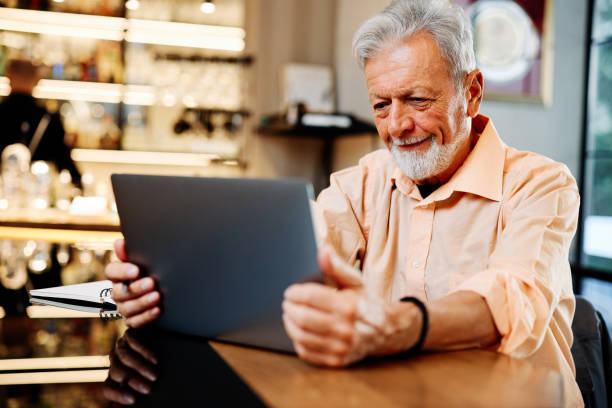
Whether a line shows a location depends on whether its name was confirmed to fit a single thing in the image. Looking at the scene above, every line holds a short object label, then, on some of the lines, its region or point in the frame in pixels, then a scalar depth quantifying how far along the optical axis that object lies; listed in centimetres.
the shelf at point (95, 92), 420
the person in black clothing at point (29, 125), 404
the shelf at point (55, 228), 305
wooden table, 64
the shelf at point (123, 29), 415
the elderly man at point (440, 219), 88
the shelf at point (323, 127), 405
